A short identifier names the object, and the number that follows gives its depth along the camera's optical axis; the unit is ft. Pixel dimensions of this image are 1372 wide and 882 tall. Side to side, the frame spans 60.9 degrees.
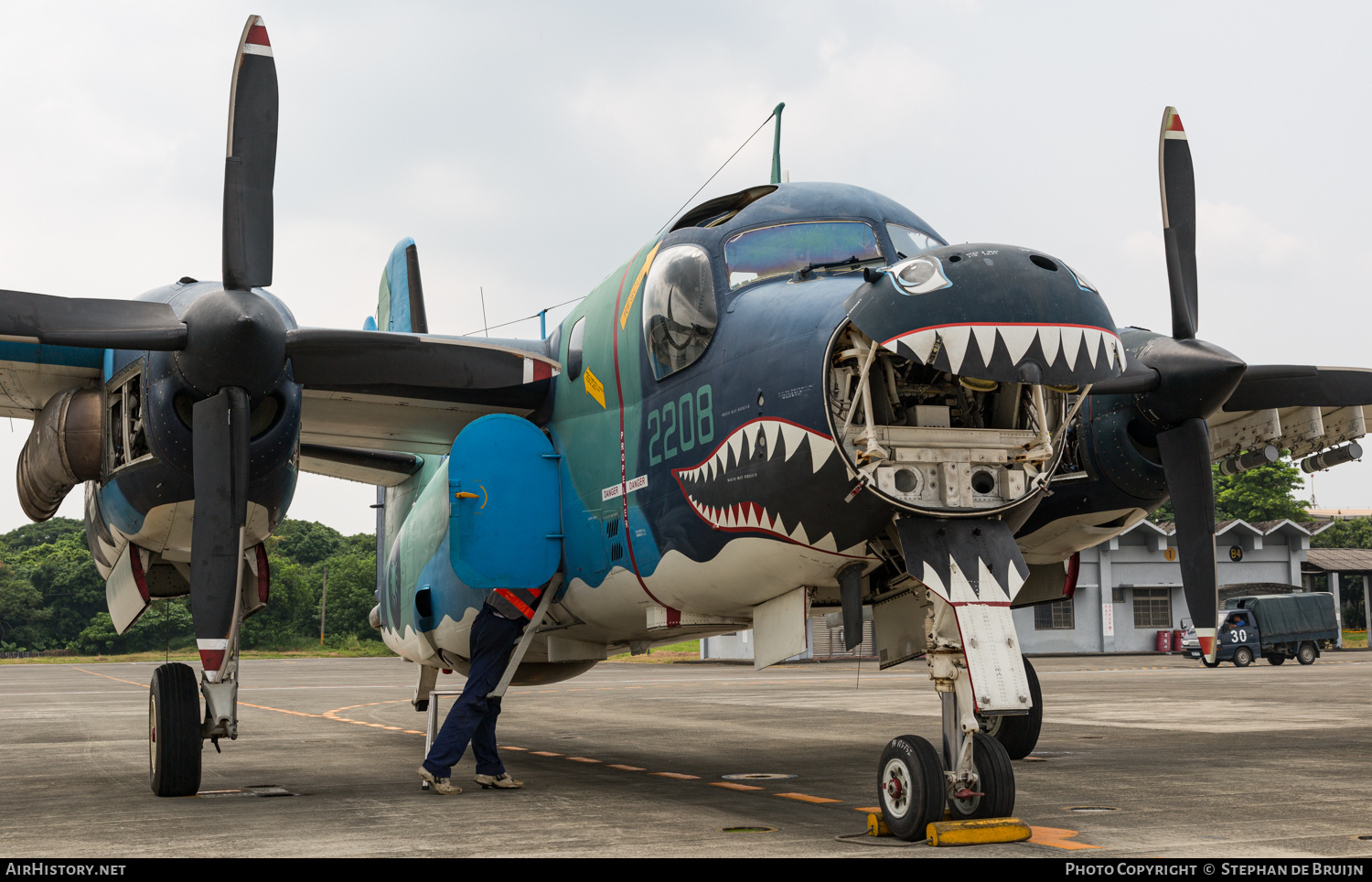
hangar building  157.28
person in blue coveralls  30.40
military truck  123.03
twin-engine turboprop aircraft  21.15
